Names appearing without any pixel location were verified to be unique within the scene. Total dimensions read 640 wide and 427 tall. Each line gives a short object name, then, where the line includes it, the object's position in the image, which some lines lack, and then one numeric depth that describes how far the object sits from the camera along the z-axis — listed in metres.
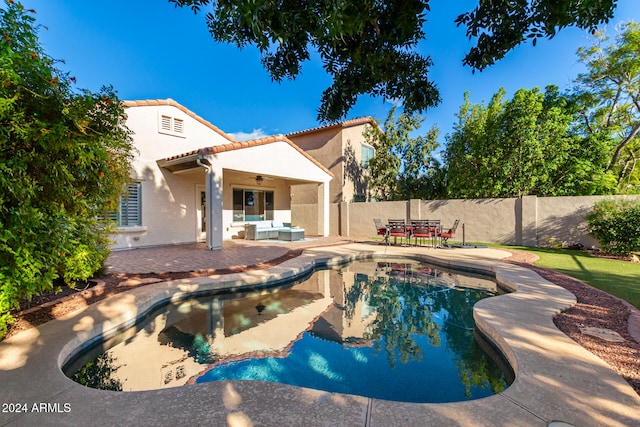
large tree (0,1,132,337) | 3.28
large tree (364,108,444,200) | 20.39
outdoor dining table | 12.58
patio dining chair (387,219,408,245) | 12.93
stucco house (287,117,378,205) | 20.30
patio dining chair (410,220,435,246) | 12.54
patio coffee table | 14.81
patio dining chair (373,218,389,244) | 13.37
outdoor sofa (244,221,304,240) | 14.92
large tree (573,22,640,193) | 17.30
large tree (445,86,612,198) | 15.14
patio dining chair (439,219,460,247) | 12.24
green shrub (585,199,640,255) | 9.65
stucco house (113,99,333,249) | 11.12
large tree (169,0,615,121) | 3.00
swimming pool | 3.26
